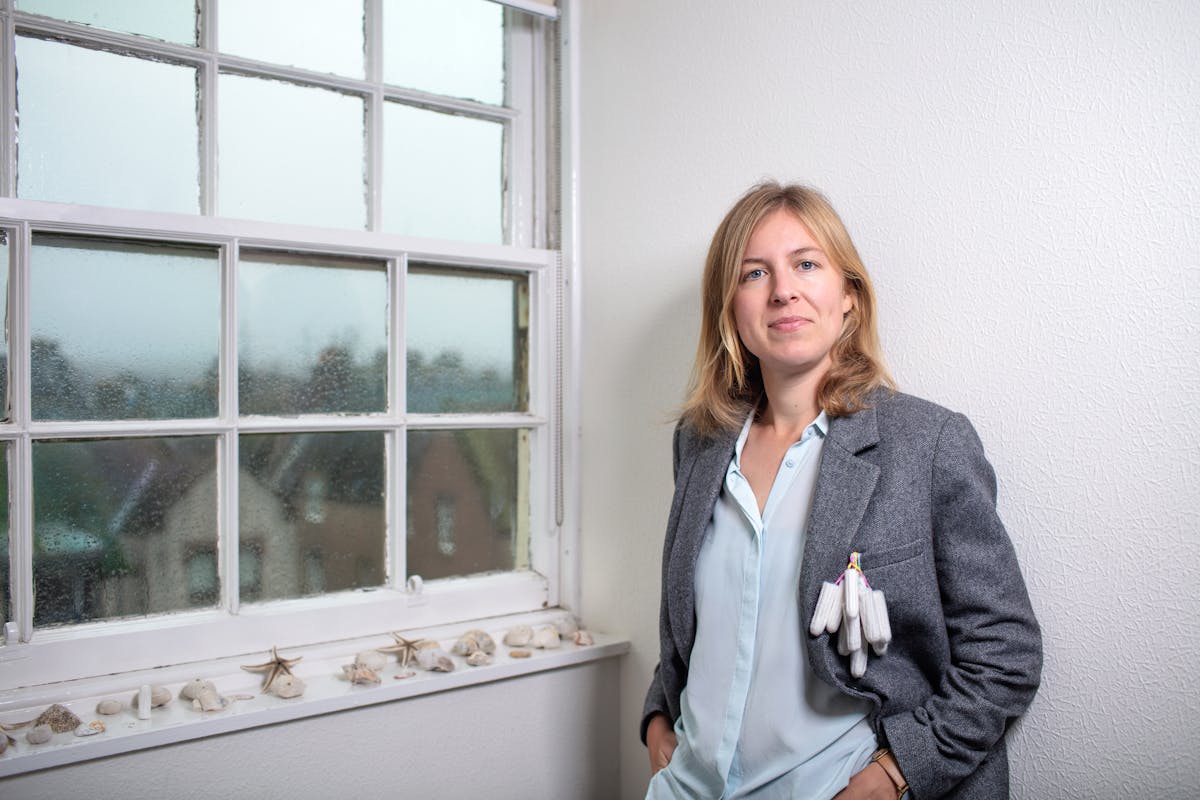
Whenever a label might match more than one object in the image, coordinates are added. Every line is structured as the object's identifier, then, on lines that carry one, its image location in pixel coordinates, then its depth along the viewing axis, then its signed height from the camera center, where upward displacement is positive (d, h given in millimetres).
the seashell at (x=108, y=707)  1479 -575
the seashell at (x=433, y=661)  1728 -572
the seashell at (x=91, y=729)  1415 -589
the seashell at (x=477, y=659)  1790 -589
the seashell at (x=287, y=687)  1576 -575
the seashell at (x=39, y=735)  1372 -581
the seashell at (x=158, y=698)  1524 -574
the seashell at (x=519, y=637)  1889 -572
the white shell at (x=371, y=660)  1688 -563
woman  1071 -237
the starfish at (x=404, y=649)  1759 -560
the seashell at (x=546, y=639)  1896 -579
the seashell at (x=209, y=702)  1510 -578
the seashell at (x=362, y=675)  1653 -577
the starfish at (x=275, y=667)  1616 -557
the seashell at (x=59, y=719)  1412 -571
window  1563 +137
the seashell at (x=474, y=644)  1811 -567
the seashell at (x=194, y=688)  1539 -564
